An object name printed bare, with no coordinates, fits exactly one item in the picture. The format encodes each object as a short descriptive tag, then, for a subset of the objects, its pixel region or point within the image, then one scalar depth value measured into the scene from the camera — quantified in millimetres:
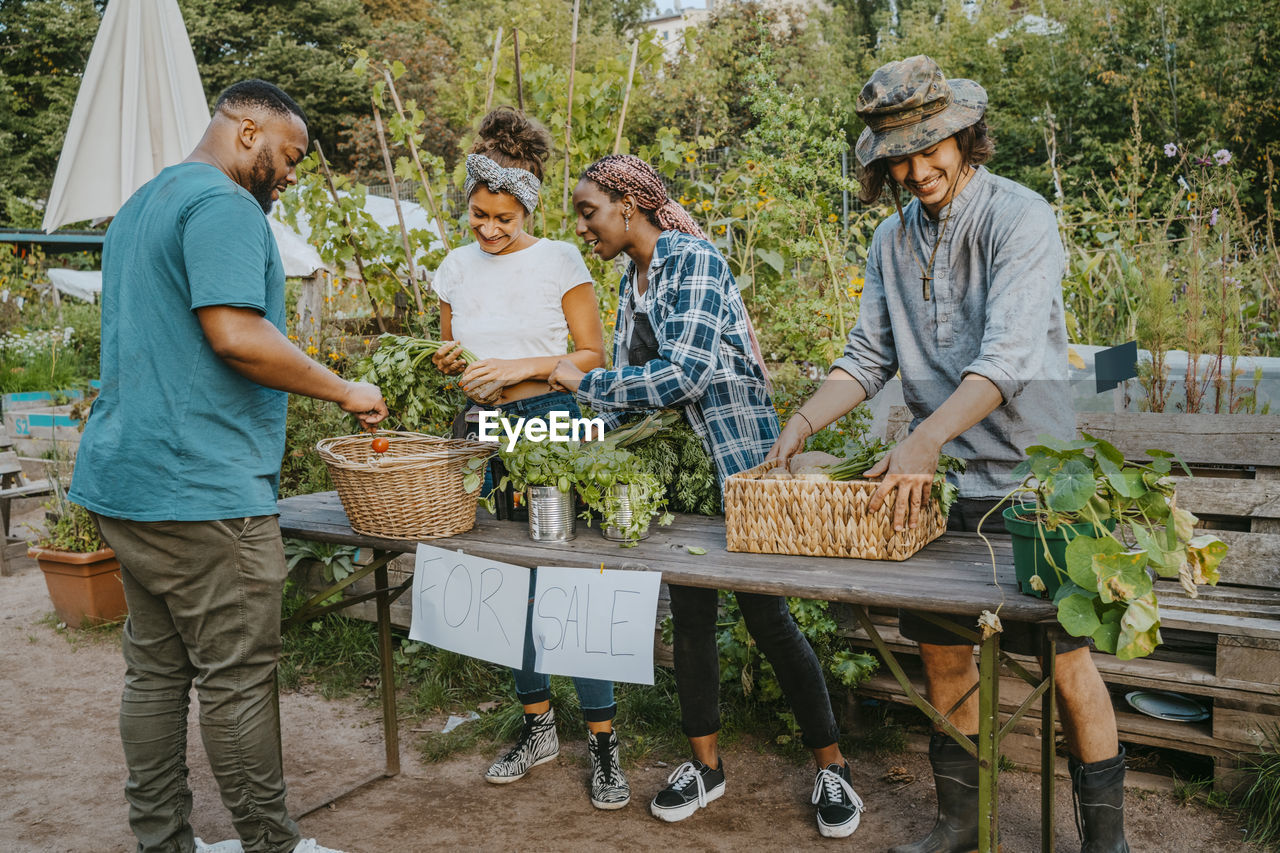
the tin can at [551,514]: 2258
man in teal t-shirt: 2002
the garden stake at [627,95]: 3980
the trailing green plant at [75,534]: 4633
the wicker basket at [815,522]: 1952
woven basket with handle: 2258
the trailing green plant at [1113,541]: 1541
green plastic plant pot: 1612
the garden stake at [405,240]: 4023
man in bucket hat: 1911
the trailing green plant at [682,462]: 2463
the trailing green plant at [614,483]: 2184
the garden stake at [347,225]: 4105
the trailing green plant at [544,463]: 2205
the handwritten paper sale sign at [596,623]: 2053
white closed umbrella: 4801
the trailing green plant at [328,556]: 4297
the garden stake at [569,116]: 3984
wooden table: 1720
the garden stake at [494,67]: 4176
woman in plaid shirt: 2291
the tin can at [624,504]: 2211
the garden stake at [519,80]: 3985
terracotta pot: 4602
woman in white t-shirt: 2742
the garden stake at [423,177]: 3979
